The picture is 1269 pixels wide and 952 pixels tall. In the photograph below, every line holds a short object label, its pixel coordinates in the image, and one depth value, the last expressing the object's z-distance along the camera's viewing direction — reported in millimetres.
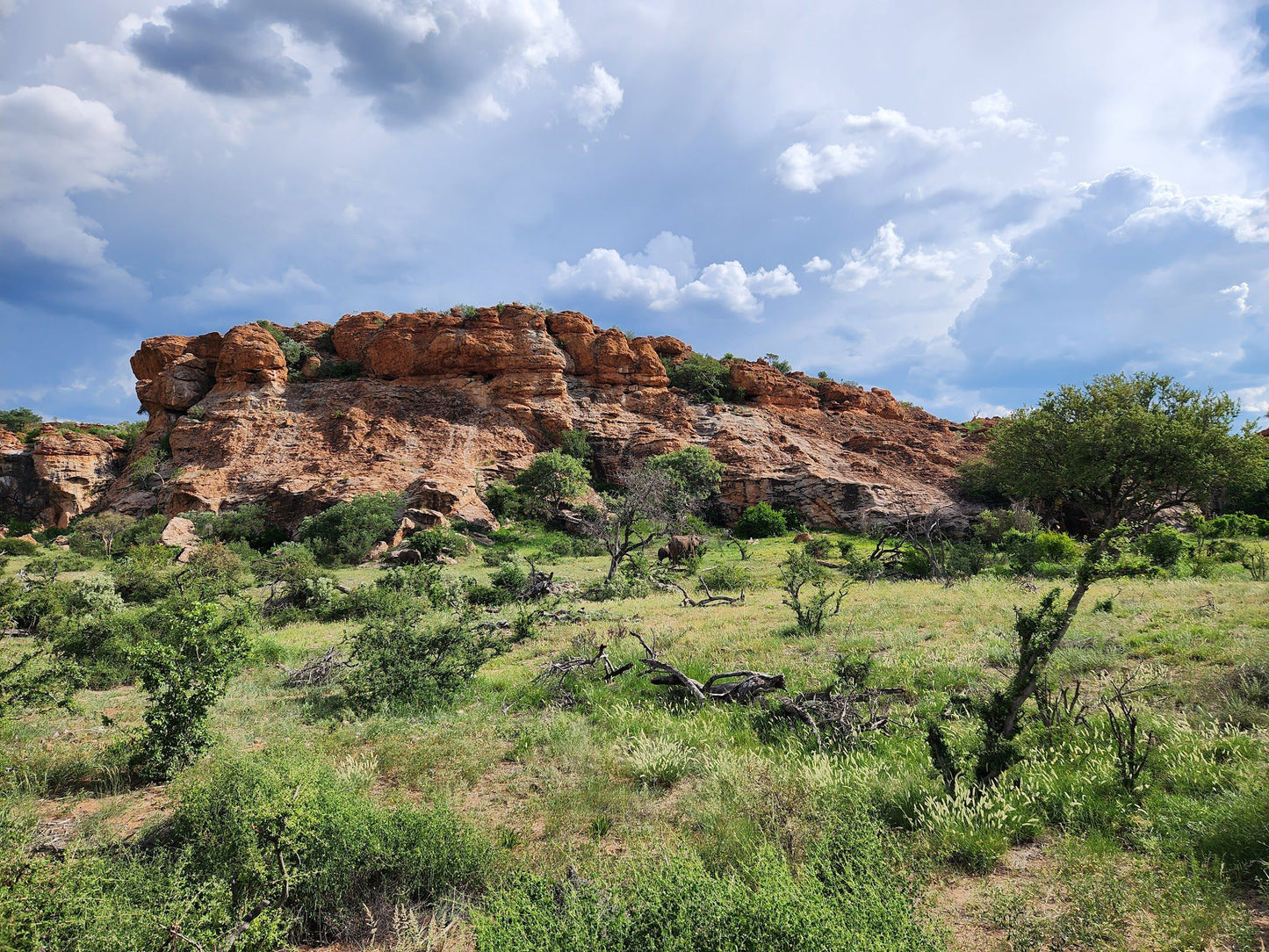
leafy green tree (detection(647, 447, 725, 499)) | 39156
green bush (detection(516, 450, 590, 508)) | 37344
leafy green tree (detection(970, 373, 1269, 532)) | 25453
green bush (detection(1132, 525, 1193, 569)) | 17297
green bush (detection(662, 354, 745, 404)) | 50781
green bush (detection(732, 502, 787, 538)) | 36594
